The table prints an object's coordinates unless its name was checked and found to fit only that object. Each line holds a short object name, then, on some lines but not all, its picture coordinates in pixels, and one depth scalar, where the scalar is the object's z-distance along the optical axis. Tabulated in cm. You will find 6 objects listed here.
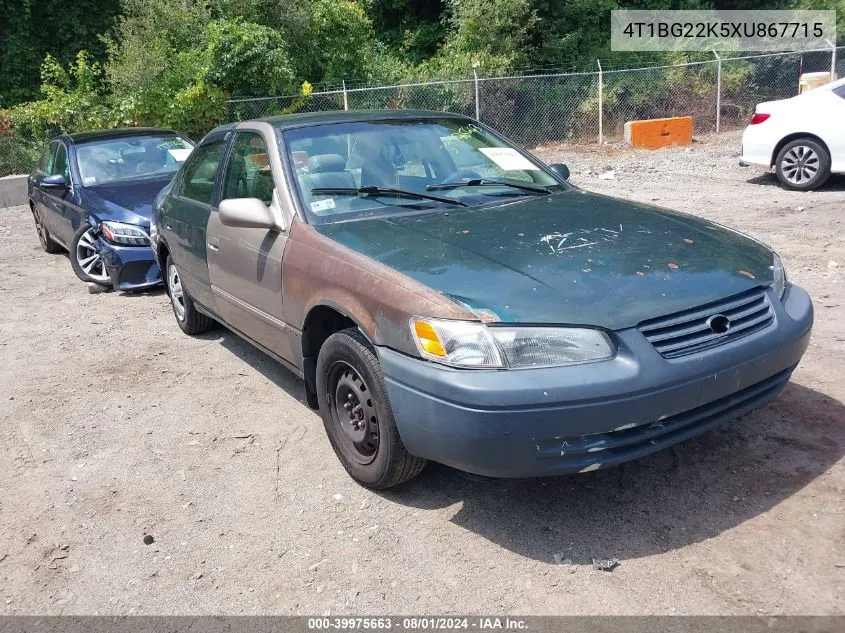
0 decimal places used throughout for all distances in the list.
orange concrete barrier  1681
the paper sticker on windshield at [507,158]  452
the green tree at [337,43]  1903
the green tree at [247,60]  1577
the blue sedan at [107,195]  739
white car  986
